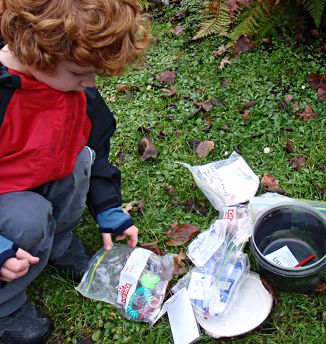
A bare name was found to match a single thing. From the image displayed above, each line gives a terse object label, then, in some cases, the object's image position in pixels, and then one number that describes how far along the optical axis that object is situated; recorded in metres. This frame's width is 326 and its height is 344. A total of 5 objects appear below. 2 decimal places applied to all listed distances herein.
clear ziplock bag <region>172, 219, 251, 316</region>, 2.11
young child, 1.57
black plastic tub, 1.98
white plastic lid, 2.04
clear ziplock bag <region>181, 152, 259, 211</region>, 2.46
